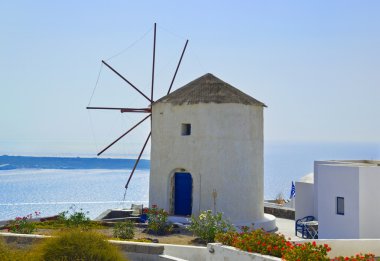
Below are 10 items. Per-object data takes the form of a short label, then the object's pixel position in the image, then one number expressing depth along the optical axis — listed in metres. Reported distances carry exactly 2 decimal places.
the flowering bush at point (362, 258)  9.99
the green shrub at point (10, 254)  10.86
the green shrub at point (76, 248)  11.34
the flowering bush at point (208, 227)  16.17
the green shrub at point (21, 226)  16.53
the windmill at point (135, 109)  23.29
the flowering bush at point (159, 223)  18.06
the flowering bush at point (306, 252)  10.16
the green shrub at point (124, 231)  16.27
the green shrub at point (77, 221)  17.73
